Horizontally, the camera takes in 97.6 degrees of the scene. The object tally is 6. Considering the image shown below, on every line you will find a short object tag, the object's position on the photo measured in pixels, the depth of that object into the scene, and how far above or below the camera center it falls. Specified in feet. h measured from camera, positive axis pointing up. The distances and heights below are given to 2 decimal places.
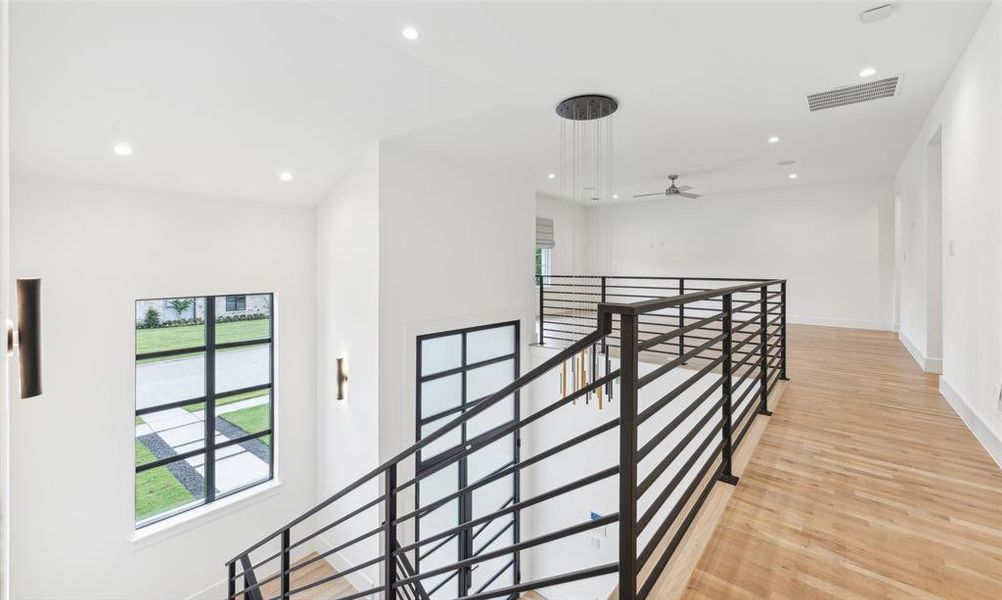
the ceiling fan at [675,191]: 23.06 +5.71
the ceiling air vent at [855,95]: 13.09 +6.33
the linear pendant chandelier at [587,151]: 13.92 +6.67
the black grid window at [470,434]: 19.29 -6.41
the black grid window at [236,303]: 18.12 -0.10
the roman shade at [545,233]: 32.96 +5.03
